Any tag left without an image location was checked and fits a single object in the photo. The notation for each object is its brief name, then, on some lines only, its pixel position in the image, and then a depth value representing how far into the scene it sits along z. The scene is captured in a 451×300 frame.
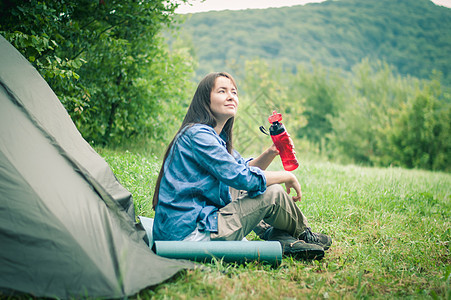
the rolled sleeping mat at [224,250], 2.09
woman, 2.23
